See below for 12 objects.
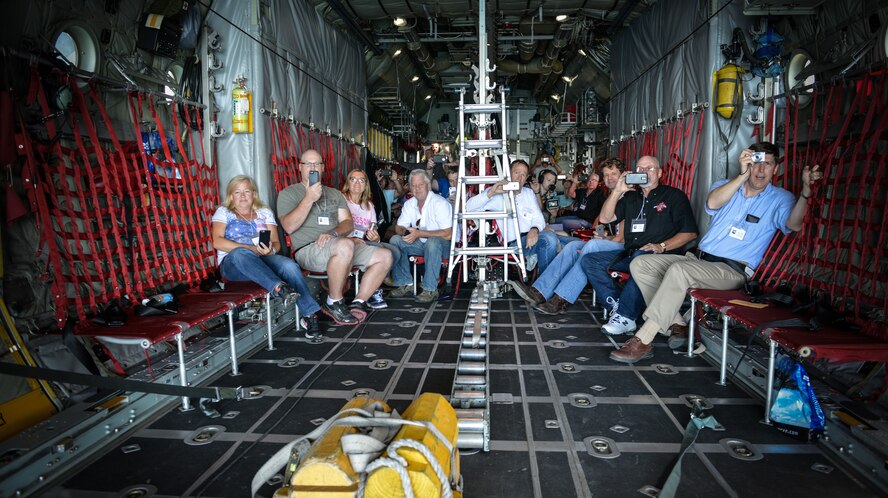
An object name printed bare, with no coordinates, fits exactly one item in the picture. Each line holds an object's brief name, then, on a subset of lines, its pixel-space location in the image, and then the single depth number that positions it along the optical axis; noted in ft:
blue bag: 7.24
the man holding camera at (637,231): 12.90
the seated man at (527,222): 17.43
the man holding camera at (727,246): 10.91
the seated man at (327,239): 14.26
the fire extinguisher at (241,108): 14.55
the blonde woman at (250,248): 12.15
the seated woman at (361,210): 17.26
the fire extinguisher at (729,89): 14.42
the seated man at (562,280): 15.02
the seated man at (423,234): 17.51
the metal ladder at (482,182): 16.72
